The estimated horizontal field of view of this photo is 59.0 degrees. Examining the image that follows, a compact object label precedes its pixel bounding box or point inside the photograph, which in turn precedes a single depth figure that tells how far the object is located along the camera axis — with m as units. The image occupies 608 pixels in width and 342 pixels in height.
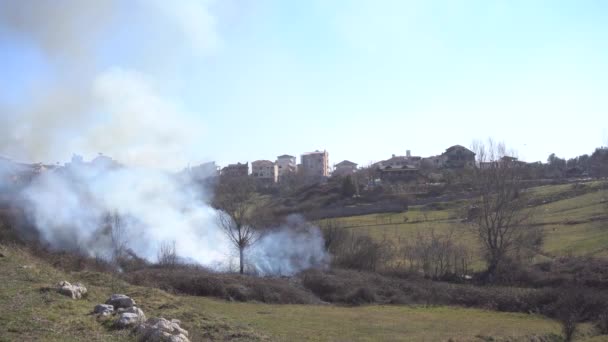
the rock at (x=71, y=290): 17.78
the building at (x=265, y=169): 139.90
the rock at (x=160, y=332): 12.84
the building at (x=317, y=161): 170.50
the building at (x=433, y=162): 120.40
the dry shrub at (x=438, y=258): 42.50
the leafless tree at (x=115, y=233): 39.12
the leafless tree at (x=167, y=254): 39.72
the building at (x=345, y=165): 177.30
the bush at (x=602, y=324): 26.38
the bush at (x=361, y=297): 35.22
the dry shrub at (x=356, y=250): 45.16
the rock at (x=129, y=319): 14.11
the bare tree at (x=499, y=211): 43.62
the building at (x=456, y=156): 116.48
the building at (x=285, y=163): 151.75
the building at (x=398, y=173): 100.03
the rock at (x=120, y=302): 17.18
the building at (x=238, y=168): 87.19
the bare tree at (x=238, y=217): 44.25
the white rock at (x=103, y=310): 15.38
